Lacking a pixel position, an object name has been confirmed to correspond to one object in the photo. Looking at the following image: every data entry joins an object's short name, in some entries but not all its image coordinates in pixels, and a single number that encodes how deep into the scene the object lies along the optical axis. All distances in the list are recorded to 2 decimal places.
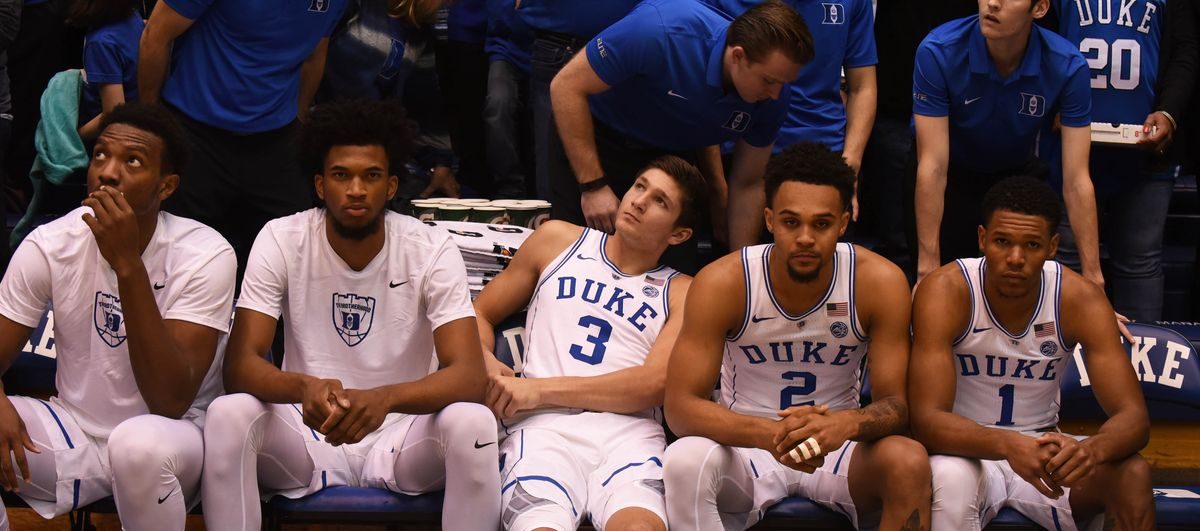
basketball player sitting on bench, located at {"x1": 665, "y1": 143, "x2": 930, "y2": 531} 6.73
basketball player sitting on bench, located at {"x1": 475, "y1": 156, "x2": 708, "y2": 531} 7.15
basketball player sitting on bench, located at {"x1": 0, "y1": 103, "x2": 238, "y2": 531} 6.53
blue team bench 6.94
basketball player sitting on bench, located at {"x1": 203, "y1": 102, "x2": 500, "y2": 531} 6.72
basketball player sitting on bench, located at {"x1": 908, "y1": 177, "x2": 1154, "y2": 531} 6.71
